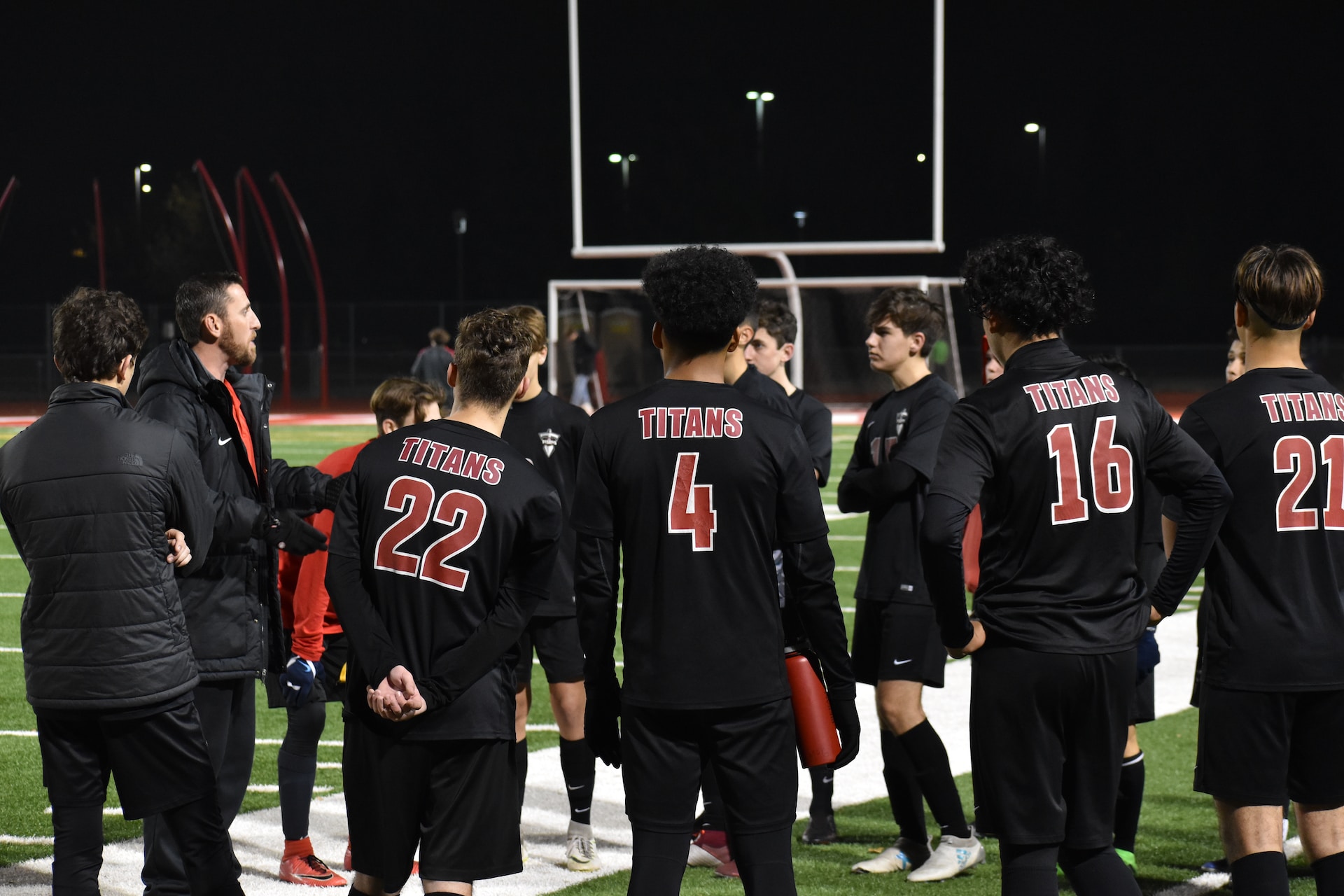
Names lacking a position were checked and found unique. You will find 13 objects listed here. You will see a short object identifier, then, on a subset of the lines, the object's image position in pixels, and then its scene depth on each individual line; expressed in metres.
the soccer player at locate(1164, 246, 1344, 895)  7.69
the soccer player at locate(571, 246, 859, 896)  7.12
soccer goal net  49.56
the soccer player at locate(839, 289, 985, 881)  10.36
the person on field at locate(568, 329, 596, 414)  48.72
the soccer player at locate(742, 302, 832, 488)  11.76
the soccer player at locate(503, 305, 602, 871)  10.74
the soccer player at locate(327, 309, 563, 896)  7.27
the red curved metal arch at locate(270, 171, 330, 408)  71.75
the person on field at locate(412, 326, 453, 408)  43.72
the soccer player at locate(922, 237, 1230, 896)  7.14
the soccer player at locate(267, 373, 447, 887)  10.20
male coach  8.66
